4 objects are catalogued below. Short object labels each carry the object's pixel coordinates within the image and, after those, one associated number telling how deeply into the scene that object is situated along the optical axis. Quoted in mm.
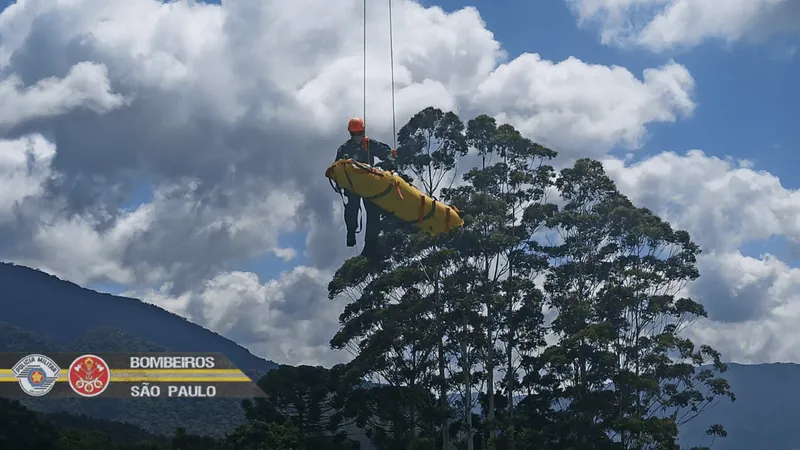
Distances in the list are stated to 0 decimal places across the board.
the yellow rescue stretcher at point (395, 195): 25078
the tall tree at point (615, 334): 42781
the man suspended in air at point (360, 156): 26172
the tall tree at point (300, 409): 46906
